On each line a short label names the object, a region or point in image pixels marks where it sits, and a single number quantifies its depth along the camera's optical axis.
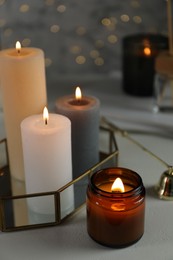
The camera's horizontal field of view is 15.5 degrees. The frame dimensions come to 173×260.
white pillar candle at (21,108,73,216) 0.82
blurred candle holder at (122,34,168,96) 1.21
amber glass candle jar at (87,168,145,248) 0.78
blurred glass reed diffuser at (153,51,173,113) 1.11
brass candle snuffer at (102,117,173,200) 0.89
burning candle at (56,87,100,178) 0.89
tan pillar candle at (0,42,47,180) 0.87
